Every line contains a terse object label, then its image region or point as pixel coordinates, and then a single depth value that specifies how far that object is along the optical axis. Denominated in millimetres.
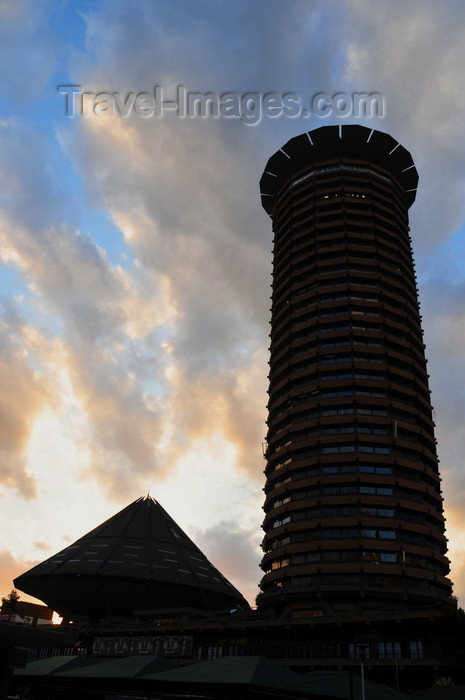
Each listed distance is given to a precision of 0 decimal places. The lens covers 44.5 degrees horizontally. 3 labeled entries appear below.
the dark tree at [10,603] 122000
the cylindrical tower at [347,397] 67312
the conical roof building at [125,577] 81375
